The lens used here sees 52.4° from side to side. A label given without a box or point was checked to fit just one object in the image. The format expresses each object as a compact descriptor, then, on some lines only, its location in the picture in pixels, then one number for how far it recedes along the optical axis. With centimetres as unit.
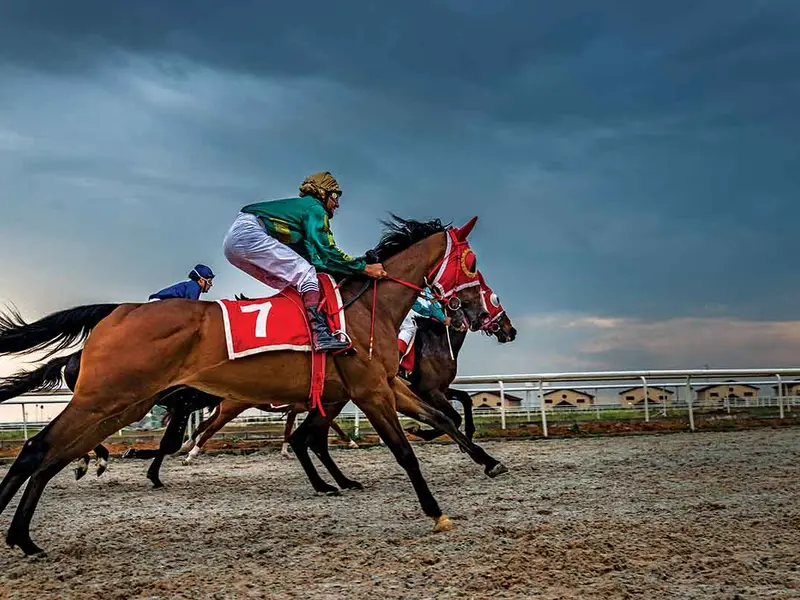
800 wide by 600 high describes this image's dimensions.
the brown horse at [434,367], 1078
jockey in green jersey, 624
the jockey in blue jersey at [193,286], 861
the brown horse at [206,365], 536
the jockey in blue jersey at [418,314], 1080
